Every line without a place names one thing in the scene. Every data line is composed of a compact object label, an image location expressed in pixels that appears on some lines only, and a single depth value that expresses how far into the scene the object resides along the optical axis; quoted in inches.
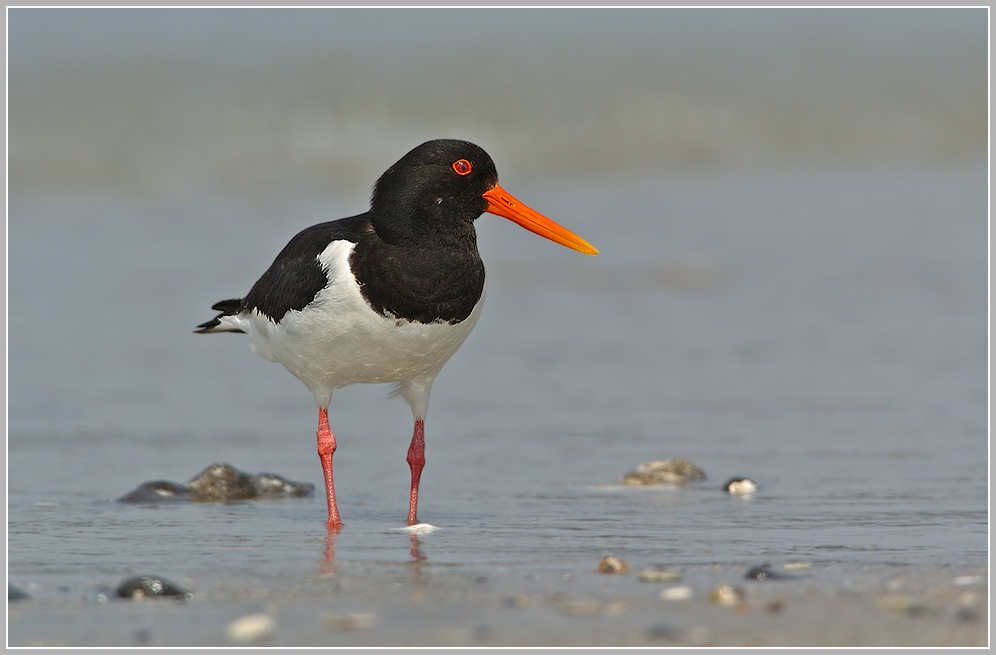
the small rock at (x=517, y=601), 257.0
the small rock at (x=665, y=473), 415.8
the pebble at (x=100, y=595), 262.1
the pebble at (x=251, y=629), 233.8
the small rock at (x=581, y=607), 251.8
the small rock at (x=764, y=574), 276.9
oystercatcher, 350.9
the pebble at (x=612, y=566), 287.9
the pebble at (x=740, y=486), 397.7
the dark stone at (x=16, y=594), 261.1
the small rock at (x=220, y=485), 392.2
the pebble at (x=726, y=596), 254.7
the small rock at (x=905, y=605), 247.4
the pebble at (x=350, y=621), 240.7
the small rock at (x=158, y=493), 384.8
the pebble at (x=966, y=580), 271.0
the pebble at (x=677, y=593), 262.2
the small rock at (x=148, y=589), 261.0
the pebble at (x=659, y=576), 279.1
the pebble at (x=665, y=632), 233.6
